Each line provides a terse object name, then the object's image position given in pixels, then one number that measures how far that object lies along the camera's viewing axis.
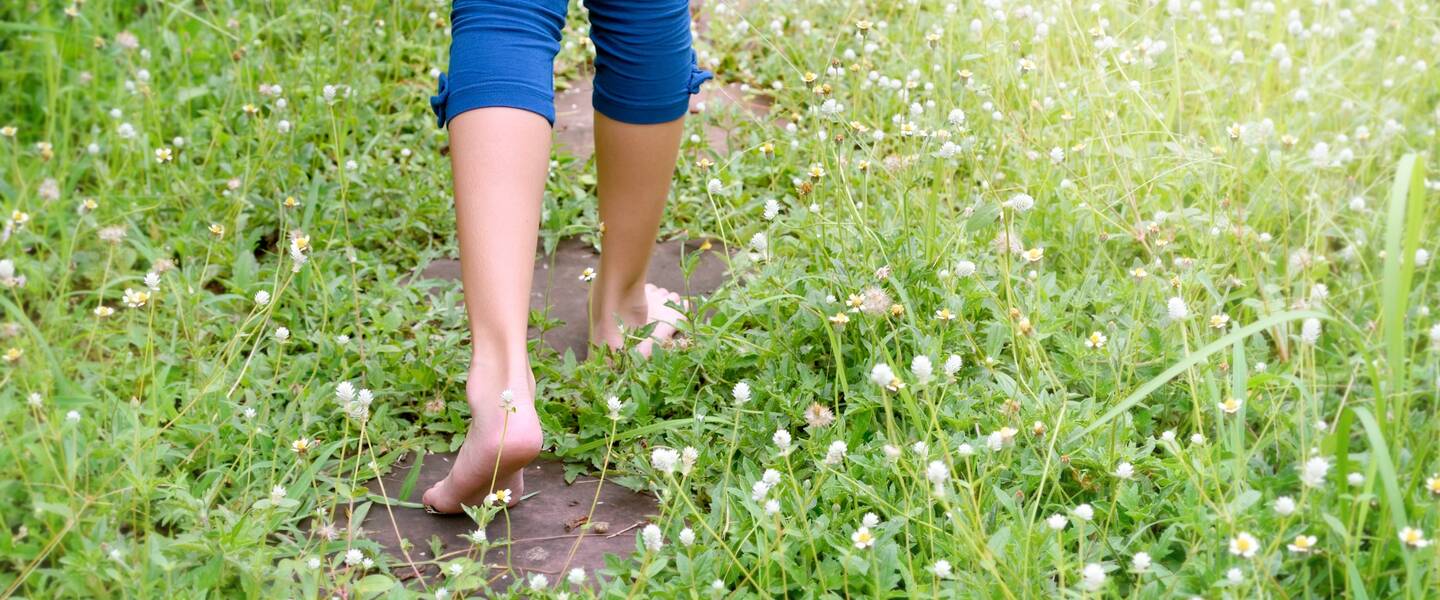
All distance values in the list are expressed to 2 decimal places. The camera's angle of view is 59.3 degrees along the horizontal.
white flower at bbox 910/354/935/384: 1.58
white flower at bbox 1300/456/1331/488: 1.44
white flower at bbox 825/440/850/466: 1.68
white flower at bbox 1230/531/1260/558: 1.44
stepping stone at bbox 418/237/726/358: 2.60
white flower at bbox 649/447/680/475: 1.60
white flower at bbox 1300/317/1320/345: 1.73
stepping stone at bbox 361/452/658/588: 1.93
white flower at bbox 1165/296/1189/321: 1.79
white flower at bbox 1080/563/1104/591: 1.41
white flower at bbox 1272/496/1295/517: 1.45
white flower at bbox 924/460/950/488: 1.52
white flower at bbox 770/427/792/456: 1.66
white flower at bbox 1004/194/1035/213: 2.01
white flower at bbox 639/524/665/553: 1.63
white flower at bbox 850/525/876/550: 1.56
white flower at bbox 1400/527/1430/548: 1.47
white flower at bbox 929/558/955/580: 1.53
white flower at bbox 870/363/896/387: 1.51
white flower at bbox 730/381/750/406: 1.81
